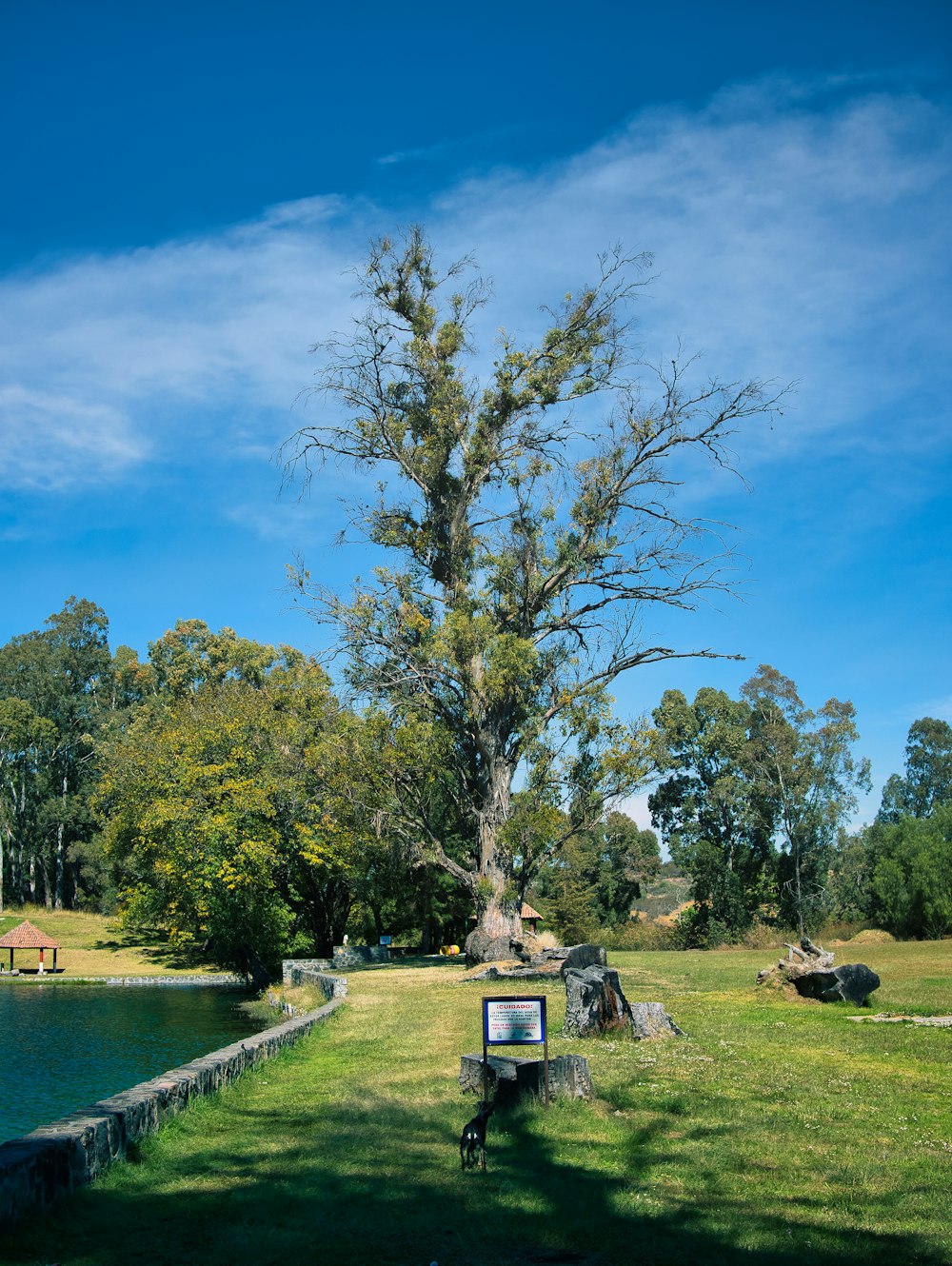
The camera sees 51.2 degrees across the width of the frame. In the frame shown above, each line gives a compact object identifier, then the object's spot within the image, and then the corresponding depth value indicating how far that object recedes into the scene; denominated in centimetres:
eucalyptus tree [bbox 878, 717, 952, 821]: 7412
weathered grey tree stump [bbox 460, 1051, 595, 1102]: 796
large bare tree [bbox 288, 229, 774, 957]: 2450
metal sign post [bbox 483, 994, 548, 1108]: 764
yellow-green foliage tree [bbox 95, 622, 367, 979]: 3045
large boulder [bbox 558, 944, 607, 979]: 1645
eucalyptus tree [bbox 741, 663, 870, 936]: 4641
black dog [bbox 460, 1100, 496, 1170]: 633
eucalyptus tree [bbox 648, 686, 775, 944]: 4769
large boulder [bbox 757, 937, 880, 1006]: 1453
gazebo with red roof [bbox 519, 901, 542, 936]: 4488
